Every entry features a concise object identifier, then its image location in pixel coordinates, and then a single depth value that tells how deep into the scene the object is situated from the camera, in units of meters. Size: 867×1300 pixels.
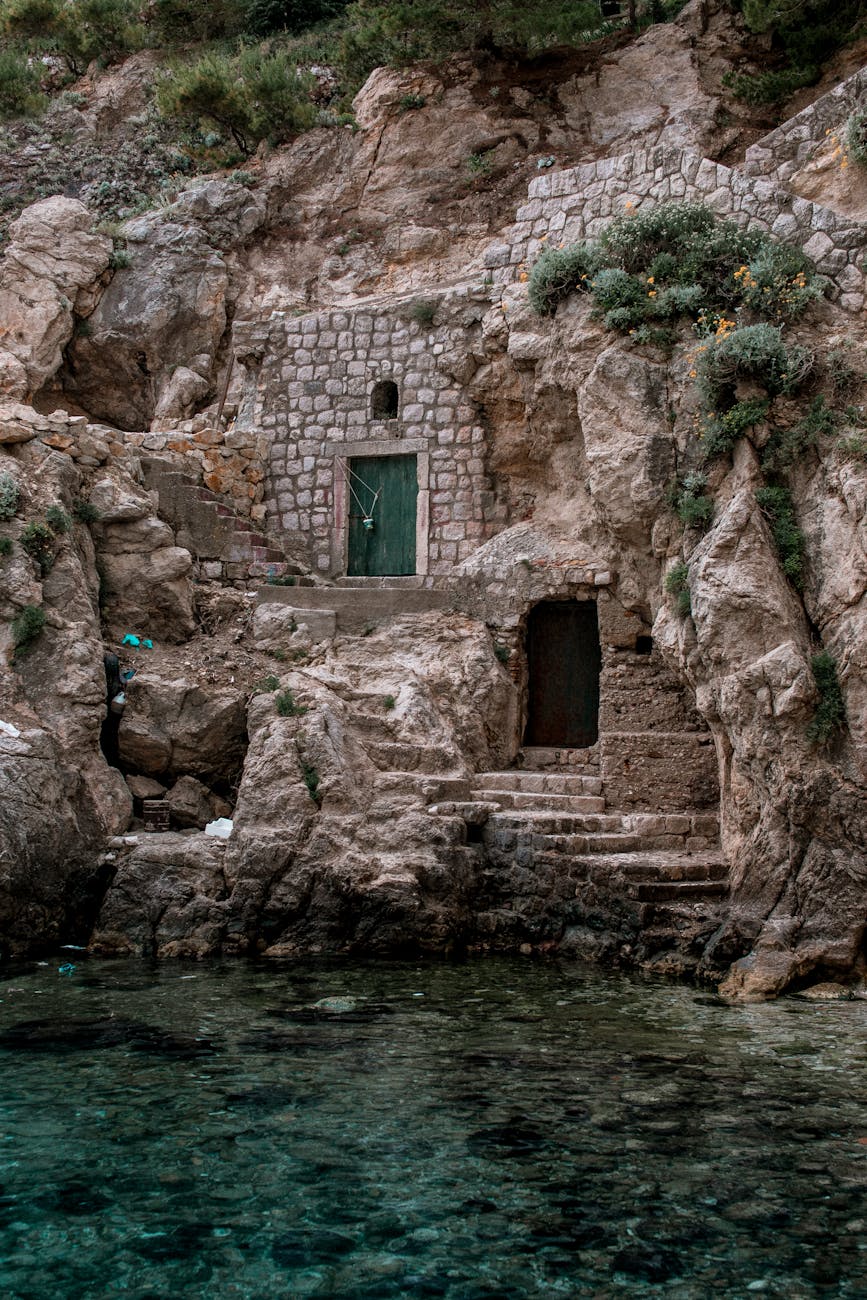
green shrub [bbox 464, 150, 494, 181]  21.11
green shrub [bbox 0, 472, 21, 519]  13.31
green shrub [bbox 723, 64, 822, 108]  19.50
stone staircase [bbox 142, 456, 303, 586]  16.11
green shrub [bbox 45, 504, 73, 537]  13.70
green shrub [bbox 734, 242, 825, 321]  12.77
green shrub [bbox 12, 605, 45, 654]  12.91
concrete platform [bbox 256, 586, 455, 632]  15.56
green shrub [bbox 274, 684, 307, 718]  13.13
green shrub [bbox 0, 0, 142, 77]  28.03
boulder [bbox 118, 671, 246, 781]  13.57
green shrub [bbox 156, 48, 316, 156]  23.33
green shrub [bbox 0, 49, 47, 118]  26.28
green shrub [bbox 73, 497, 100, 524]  14.45
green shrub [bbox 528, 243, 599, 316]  14.45
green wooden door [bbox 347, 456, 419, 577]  17.14
